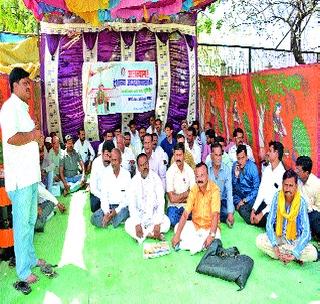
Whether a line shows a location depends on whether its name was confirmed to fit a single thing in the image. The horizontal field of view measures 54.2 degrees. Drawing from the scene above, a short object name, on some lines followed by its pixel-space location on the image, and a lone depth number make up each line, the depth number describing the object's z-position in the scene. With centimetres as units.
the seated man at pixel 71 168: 528
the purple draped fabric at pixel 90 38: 681
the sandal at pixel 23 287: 276
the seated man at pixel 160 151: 499
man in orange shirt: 338
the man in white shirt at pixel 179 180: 407
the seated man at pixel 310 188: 353
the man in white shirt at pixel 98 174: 426
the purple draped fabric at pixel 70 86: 676
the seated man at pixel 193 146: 557
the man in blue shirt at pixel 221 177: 402
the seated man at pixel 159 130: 652
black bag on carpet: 287
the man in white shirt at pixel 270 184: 389
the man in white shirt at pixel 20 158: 266
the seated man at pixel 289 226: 303
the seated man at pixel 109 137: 568
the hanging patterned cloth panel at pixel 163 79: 713
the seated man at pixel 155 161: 477
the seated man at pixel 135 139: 639
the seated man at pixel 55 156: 516
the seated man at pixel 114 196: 396
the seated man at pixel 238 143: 508
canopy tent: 461
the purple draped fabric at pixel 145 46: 702
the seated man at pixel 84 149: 637
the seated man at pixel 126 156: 524
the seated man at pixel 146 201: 369
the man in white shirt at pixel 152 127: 679
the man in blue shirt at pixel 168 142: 581
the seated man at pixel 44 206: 389
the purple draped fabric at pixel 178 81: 721
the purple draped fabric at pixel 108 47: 686
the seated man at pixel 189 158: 490
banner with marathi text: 693
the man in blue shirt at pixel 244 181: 423
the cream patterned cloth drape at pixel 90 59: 682
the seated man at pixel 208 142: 560
